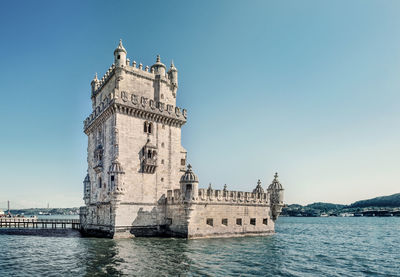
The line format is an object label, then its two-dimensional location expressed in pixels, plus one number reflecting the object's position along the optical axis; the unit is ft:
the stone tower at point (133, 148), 111.45
